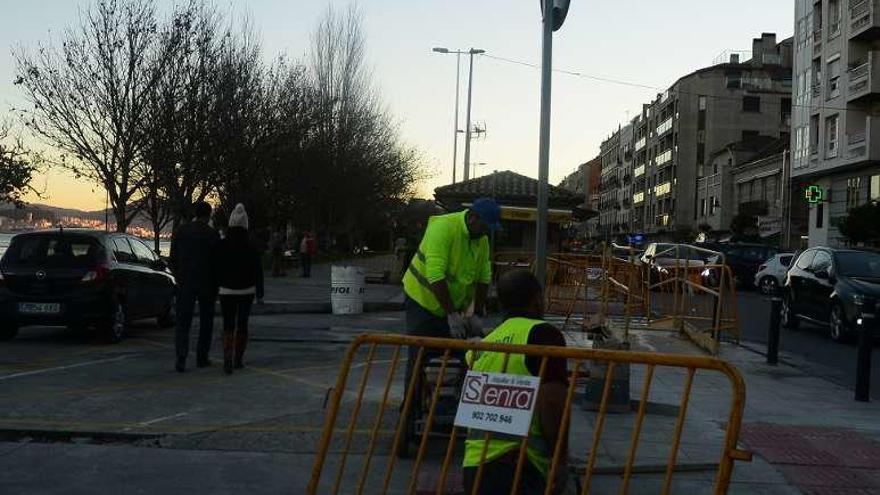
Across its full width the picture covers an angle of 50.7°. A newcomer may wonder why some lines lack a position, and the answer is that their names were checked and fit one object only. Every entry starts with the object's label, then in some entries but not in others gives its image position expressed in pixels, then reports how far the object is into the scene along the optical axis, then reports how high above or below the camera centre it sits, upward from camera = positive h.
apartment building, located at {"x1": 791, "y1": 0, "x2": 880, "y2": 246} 39.91 +7.33
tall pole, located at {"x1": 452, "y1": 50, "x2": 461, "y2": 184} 63.28 +6.80
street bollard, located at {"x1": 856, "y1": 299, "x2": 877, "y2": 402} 9.12 -0.91
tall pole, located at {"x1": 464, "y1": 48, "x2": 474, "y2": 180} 50.69 +5.51
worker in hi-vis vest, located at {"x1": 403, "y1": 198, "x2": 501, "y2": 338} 5.87 -0.15
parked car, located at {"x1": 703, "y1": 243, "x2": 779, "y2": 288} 33.34 +0.10
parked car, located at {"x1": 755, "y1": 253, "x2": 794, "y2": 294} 28.53 -0.35
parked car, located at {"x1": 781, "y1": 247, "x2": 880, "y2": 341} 14.61 -0.37
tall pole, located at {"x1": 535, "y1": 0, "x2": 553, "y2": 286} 8.94 +1.03
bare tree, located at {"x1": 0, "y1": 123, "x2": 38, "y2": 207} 26.47 +1.68
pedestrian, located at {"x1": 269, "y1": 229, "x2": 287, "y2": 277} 33.03 -0.25
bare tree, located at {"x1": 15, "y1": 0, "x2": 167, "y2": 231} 28.03 +4.23
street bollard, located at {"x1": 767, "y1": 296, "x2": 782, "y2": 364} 11.66 -1.00
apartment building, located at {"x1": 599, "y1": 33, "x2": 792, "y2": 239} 78.06 +12.31
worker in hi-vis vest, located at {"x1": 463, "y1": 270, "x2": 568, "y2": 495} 3.47 -0.71
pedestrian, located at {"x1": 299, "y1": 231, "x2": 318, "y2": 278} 33.31 -0.28
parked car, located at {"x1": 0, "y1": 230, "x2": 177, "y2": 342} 11.65 -0.62
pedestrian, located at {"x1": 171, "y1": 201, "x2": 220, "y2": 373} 9.43 -0.33
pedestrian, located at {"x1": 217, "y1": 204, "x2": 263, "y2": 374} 9.34 -0.38
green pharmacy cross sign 41.75 +3.12
